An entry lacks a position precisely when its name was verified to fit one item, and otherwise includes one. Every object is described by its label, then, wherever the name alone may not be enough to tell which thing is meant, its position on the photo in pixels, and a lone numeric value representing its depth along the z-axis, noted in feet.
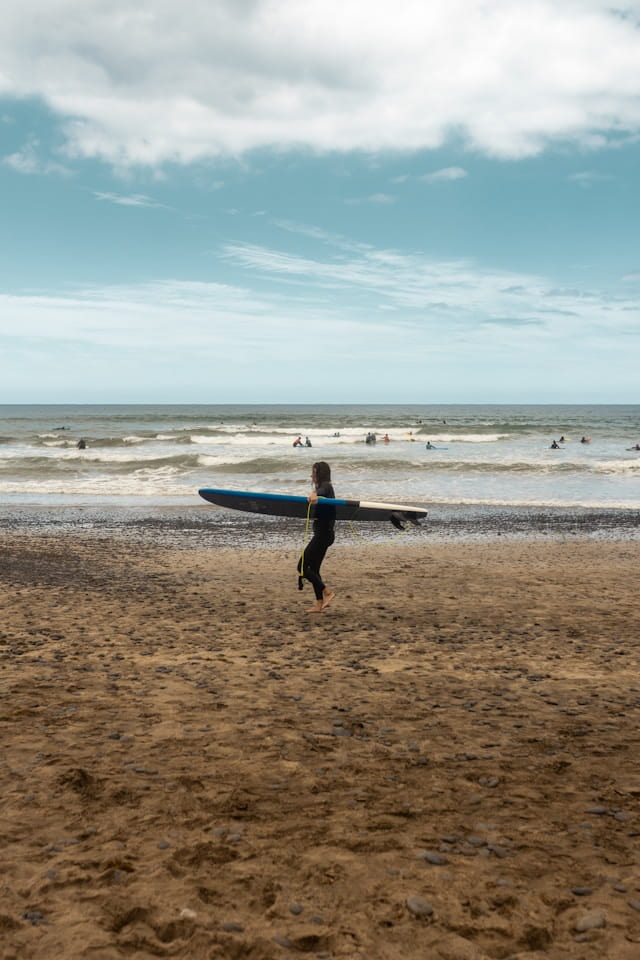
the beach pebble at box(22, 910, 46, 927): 10.39
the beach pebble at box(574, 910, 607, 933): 10.36
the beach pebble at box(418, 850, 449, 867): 11.95
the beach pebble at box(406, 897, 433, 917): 10.71
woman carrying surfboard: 30.07
